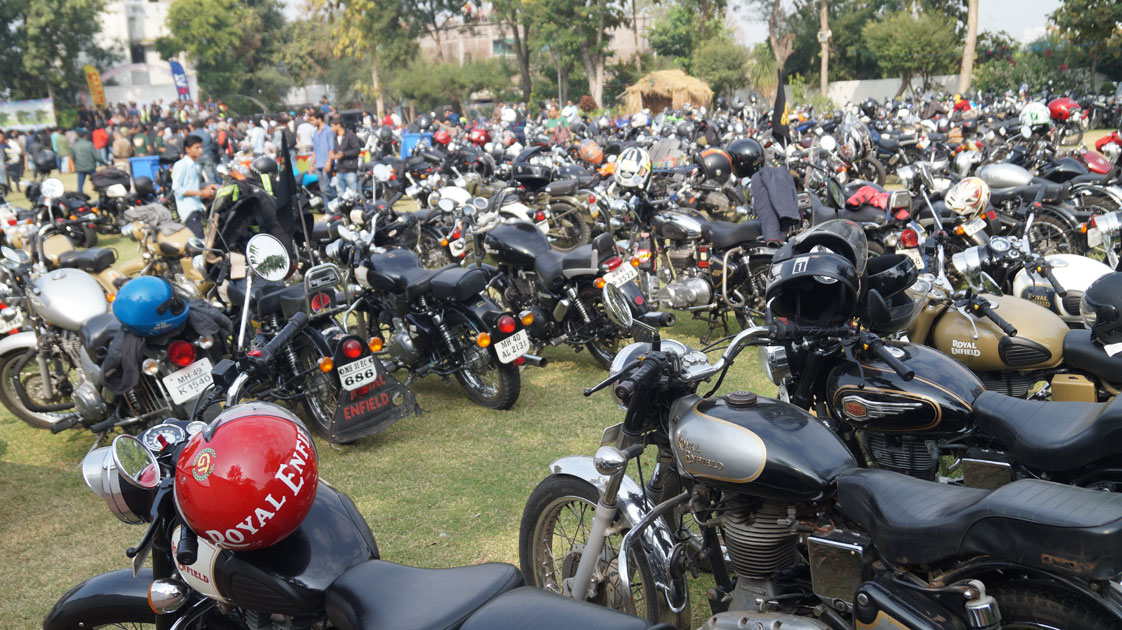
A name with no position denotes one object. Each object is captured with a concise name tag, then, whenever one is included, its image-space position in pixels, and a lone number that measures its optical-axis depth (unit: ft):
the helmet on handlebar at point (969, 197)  21.12
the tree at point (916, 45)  129.80
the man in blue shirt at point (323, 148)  46.39
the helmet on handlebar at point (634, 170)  24.25
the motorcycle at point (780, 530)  6.00
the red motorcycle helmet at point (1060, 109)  39.11
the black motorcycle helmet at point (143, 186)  36.70
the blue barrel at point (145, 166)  56.59
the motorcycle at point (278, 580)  6.23
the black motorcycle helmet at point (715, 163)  30.45
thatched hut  114.73
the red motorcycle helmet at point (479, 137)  54.70
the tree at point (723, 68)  150.92
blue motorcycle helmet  15.40
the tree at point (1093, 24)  87.71
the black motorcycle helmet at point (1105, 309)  11.52
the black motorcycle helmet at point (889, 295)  10.12
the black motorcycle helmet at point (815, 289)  9.42
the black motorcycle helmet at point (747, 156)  23.63
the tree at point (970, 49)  107.65
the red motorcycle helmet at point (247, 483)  6.46
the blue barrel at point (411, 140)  65.31
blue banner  126.72
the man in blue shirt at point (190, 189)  34.19
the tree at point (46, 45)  158.71
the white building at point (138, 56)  192.44
